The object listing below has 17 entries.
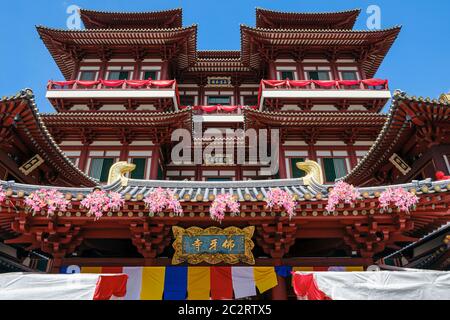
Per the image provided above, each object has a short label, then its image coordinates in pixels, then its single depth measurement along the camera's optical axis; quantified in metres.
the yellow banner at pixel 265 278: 7.00
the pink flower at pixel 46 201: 6.42
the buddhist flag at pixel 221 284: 6.98
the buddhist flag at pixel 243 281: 6.95
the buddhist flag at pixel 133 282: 6.89
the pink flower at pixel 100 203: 6.56
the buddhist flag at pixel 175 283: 6.90
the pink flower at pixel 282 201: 6.53
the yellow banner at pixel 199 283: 6.98
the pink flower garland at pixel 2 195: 6.39
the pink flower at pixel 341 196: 6.60
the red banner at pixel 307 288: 5.78
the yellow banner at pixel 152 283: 6.89
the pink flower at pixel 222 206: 6.56
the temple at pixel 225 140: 6.99
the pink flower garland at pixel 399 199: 6.50
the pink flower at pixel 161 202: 6.51
